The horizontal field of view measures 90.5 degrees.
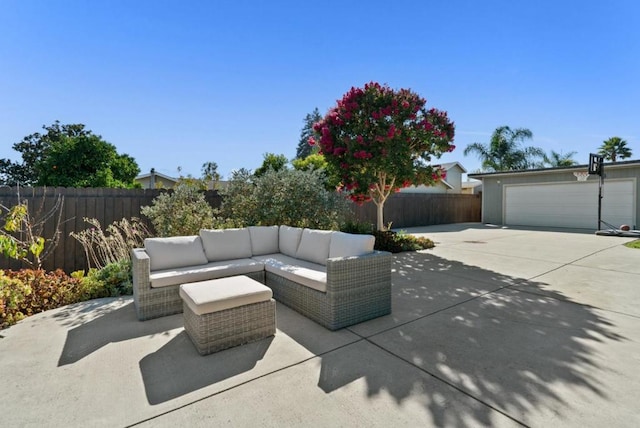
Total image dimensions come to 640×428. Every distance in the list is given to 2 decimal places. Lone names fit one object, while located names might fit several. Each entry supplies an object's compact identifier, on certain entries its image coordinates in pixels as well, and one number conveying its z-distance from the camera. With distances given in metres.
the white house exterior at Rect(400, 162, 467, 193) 24.43
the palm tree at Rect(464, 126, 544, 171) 22.47
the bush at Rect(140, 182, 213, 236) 5.48
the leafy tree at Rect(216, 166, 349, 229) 6.25
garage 13.26
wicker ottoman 2.74
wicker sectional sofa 3.31
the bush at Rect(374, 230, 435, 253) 8.38
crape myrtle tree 7.79
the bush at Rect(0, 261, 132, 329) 3.61
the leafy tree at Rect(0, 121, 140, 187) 13.91
